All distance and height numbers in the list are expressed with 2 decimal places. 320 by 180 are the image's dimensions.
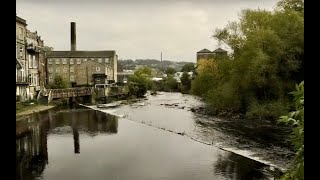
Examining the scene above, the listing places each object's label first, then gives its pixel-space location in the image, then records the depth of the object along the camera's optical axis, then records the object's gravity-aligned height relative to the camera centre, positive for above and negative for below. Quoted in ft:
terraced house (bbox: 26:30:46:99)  167.65 +8.11
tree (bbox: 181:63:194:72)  457.68 +15.09
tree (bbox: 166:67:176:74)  544.62 +12.02
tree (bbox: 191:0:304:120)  115.34 +5.43
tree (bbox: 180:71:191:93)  333.09 -3.29
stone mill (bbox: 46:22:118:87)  274.57 +10.30
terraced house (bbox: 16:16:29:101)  147.33 +7.25
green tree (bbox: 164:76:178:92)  376.27 -5.76
